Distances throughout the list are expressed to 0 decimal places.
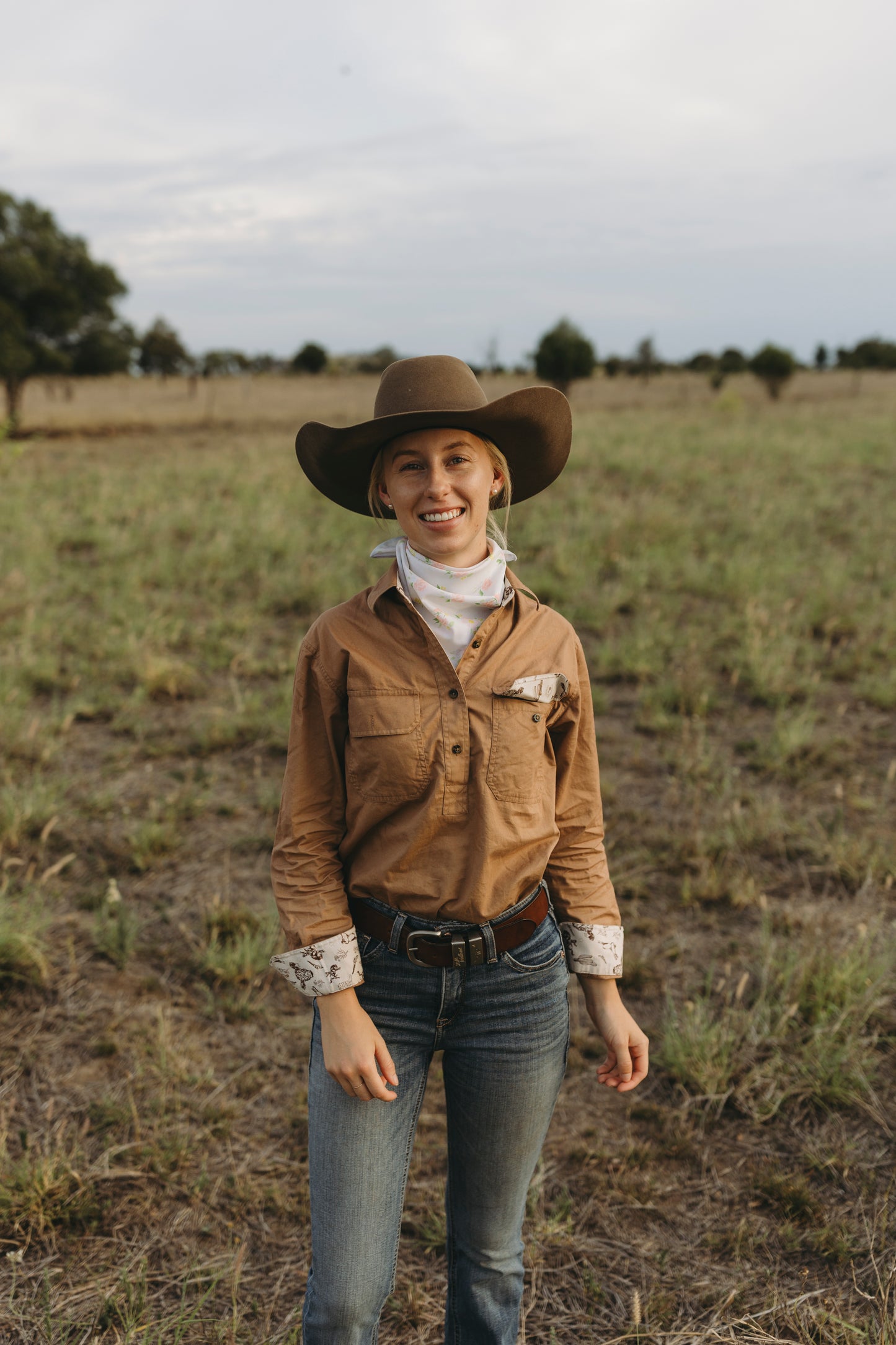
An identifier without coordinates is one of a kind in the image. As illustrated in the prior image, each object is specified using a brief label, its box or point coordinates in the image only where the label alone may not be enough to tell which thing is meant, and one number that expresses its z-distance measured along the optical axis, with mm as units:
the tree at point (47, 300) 21281
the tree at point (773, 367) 32594
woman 1480
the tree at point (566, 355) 32594
